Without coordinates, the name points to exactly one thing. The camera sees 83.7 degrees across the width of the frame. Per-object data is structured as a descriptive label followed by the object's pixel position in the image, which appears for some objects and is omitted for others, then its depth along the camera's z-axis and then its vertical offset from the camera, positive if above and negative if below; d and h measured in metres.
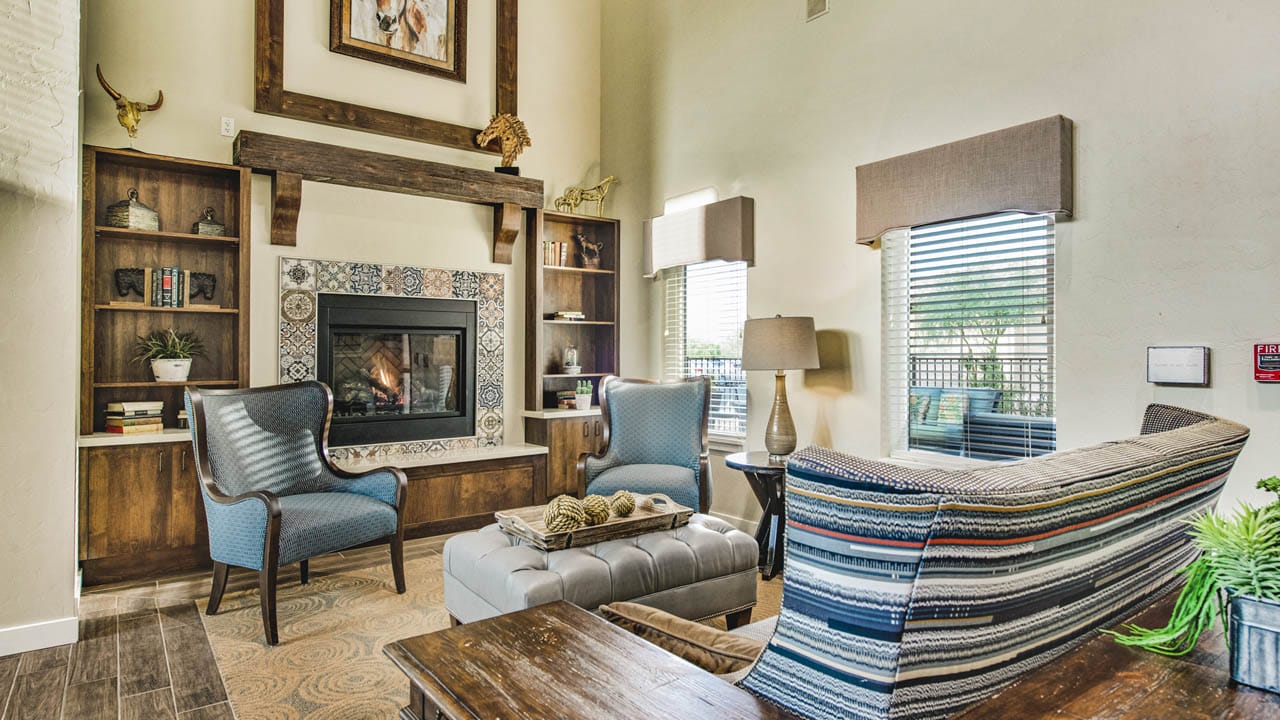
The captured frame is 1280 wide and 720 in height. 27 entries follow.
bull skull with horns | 3.66 +1.27
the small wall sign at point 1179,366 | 2.58 -0.02
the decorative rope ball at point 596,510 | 2.61 -0.55
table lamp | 3.62 +0.03
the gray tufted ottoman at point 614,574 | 2.28 -0.72
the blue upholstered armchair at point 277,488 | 2.84 -0.59
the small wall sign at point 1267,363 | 2.44 +0.00
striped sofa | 0.79 -0.26
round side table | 3.48 -0.71
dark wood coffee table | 1.01 -0.52
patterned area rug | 2.30 -1.10
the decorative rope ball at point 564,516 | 2.51 -0.56
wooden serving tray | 2.52 -0.62
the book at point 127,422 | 3.59 -0.33
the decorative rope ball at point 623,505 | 2.71 -0.56
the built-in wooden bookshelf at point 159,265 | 3.59 +0.50
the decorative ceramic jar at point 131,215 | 3.67 +0.73
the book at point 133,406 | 3.60 -0.25
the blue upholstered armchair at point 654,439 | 3.79 -0.45
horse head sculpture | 4.80 +1.51
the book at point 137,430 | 3.57 -0.37
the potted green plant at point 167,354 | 3.76 +0.02
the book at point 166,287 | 3.78 +0.37
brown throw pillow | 1.26 -0.52
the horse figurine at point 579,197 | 5.23 +1.20
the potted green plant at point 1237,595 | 0.83 -0.28
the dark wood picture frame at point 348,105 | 4.14 +1.56
